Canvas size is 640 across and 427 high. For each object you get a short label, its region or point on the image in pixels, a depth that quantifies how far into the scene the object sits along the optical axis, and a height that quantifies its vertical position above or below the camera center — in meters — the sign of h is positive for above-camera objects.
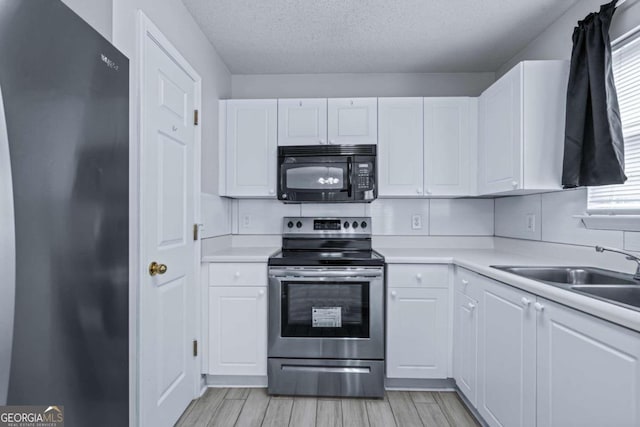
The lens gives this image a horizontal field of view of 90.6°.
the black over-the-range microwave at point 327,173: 2.44 +0.33
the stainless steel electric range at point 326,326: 2.10 -0.74
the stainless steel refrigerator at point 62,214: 0.52 +0.00
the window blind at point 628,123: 1.52 +0.46
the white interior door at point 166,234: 1.48 -0.10
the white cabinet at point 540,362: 0.92 -0.55
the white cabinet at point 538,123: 1.82 +0.55
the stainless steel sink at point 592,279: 1.30 -0.30
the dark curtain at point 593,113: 1.56 +0.53
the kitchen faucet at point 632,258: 1.30 -0.17
